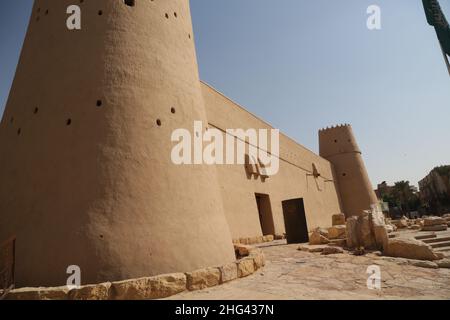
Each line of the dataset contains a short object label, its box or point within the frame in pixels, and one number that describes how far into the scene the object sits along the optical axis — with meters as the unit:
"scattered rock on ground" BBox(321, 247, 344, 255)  6.60
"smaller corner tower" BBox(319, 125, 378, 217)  25.66
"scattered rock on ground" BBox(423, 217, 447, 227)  10.30
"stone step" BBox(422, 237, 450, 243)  7.22
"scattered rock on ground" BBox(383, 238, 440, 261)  5.47
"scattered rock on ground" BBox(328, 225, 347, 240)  8.60
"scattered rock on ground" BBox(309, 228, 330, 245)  8.42
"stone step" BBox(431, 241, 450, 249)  6.93
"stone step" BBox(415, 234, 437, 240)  7.67
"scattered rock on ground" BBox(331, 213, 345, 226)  12.36
